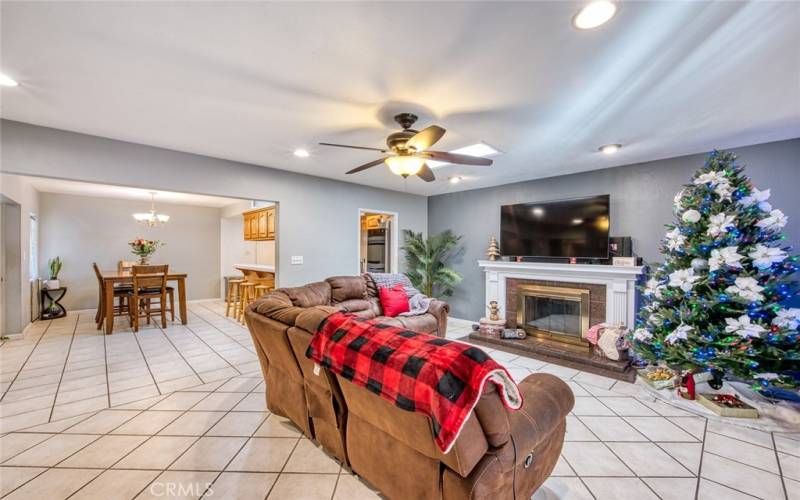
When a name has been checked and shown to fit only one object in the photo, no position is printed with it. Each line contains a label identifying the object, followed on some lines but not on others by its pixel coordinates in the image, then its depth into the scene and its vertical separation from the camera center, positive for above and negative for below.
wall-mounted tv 4.27 +0.30
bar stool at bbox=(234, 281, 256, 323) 5.74 -0.82
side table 5.87 -0.99
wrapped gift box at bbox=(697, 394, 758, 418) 2.59 -1.27
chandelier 6.52 +0.63
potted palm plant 5.89 -0.21
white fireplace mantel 3.99 -0.37
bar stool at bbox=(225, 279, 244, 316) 6.07 -0.82
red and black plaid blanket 1.11 -0.46
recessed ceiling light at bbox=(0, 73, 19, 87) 2.11 +1.10
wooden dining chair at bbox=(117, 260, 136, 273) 6.64 -0.34
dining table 4.93 -0.63
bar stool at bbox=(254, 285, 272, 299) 5.42 -0.67
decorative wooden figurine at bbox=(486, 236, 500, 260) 5.25 -0.03
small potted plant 6.02 -0.36
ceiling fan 2.40 +0.76
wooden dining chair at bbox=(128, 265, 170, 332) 5.13 -0.67
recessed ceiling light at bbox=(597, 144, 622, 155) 3.42 +1.08
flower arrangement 5.99 +0.00
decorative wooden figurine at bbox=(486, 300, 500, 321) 4.97 -0.93
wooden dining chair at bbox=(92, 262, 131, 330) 5.37 -0.83
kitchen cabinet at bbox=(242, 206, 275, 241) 5.70 +0.47
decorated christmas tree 2.58 -0.31
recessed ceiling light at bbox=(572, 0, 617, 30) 1.47 +1.09
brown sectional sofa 1.20 -0.81
